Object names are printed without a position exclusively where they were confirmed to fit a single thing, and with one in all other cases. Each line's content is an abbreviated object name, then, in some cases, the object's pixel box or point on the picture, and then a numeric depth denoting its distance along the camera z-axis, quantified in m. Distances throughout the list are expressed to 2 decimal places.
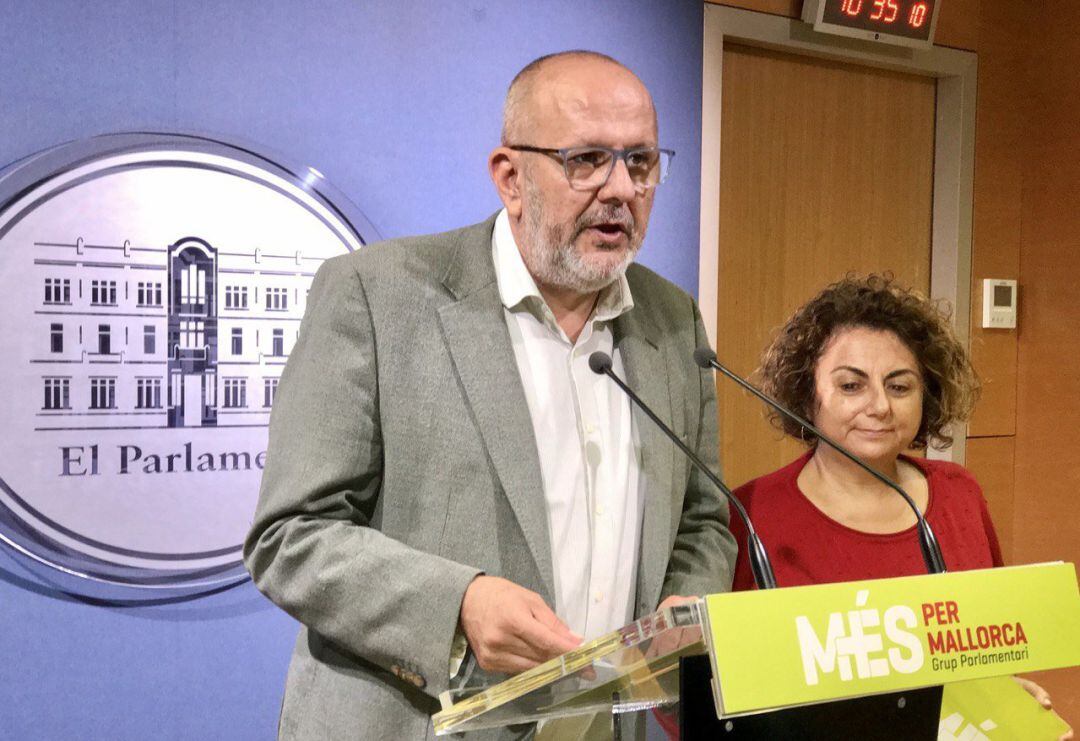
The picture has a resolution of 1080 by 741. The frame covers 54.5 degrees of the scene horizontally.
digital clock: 3.06
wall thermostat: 3.54
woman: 1.72
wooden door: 3.20
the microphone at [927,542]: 1.05
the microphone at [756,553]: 0.98
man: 1.21
